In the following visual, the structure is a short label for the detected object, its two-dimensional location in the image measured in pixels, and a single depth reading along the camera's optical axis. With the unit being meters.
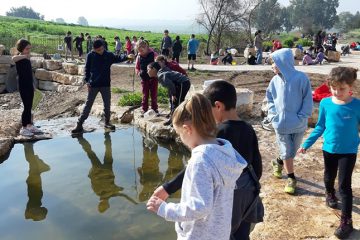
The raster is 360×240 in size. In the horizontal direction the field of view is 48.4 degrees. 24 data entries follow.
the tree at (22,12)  136.12
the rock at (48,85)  14.17
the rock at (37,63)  15.16
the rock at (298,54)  19.38
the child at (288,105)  4.06
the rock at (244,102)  7.65
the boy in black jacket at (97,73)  7.32
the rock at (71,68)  14.24
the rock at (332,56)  19.94
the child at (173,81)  6.92
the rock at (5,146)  6.36
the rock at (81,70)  13.93
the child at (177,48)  16.55
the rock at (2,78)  14.48
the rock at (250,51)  20.05
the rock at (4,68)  14.62
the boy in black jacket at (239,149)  2.32
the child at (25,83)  6.64
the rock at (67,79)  13.32
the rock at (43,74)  14.52
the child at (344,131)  3.38
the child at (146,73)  7.82
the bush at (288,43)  34.23
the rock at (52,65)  14.77
